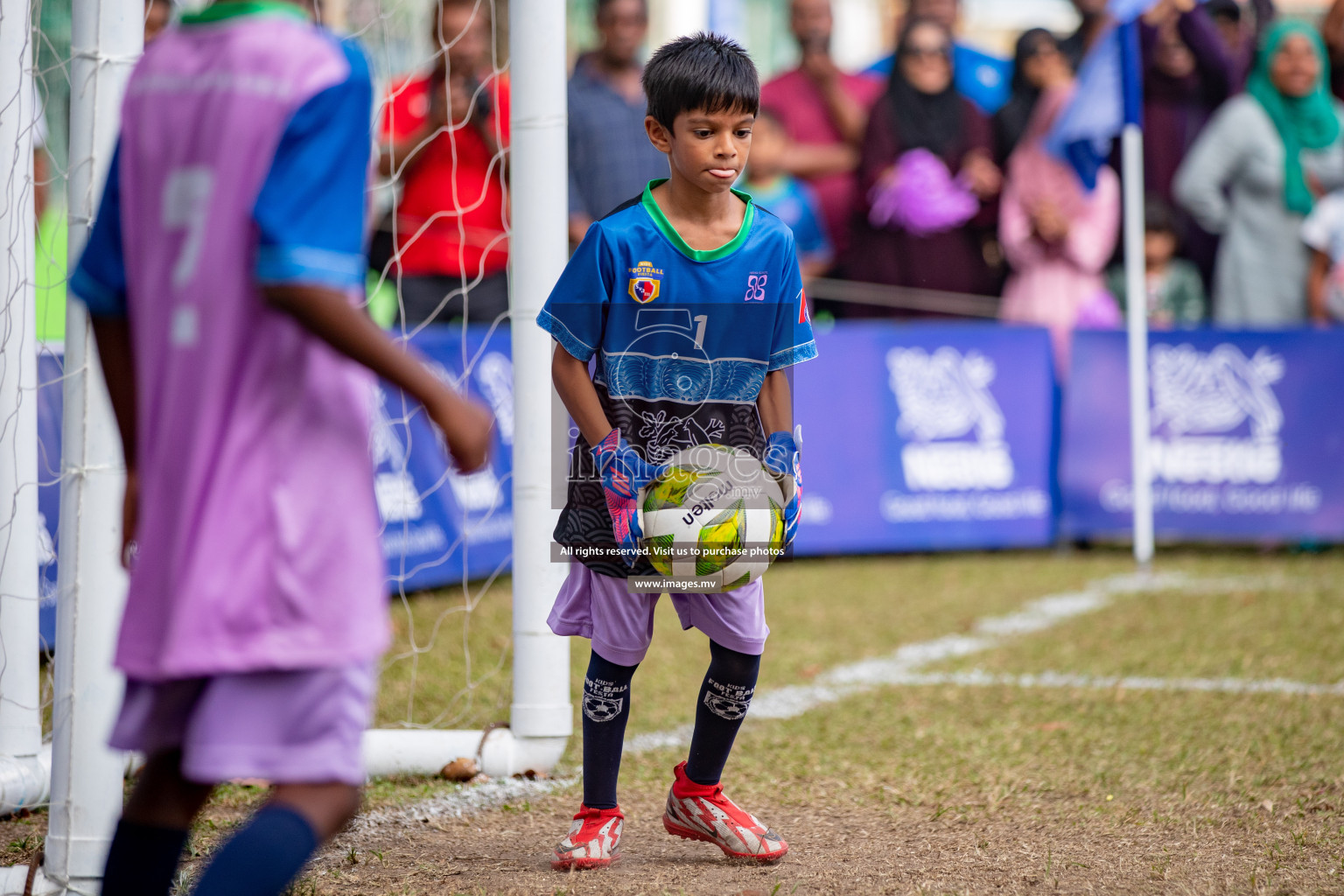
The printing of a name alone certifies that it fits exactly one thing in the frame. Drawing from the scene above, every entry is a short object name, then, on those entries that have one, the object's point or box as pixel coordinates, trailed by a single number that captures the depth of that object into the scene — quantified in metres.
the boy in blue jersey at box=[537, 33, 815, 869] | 5.87
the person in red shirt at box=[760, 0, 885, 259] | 19.12
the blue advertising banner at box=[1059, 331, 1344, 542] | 17.31
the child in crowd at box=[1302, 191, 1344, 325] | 18.67
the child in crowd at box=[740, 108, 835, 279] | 18.08
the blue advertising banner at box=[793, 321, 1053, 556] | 16.94
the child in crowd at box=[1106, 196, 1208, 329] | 19.72
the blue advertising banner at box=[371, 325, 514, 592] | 13.06
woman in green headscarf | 19.22
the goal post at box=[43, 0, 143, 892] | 5.87
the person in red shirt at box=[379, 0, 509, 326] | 14.41
